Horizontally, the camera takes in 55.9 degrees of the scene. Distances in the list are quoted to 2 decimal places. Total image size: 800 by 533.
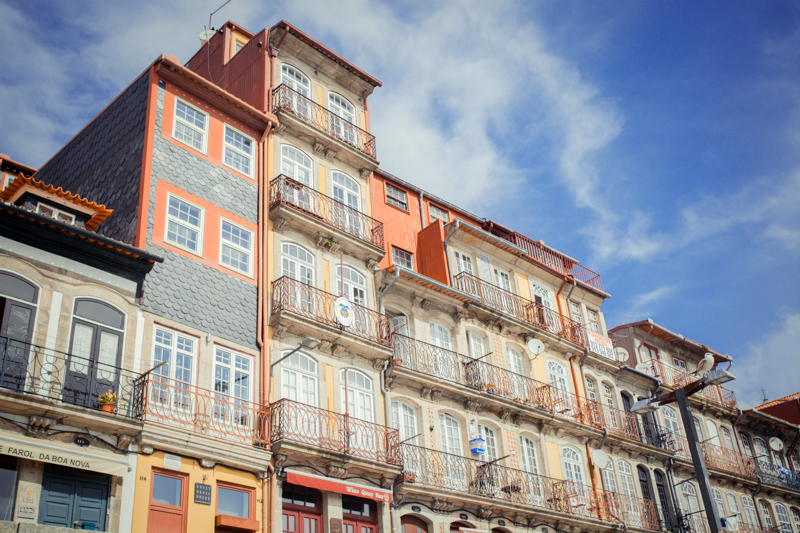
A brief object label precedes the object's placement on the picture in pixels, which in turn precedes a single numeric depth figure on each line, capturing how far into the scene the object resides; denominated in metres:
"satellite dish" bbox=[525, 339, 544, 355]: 28.36
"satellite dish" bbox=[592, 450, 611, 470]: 27.90
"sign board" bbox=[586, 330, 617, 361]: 32.41
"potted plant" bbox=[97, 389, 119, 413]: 15.05
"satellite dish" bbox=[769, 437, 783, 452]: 39.91
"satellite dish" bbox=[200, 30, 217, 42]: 28.14
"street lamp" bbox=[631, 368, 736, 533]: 17.92
